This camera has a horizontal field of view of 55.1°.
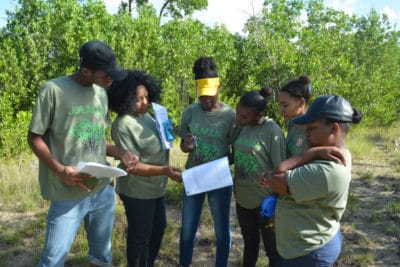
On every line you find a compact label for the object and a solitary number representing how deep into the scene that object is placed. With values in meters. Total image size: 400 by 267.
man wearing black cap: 2.18
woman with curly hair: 2.67
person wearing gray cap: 1.72
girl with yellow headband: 2.99
